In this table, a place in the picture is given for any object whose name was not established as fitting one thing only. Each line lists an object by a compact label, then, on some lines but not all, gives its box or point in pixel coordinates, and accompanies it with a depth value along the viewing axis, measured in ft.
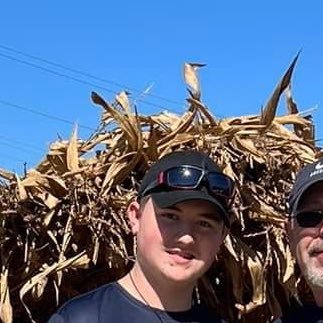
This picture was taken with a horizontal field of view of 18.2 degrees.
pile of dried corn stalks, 9.16
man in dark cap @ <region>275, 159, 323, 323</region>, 8.50
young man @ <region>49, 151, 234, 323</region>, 7.97
